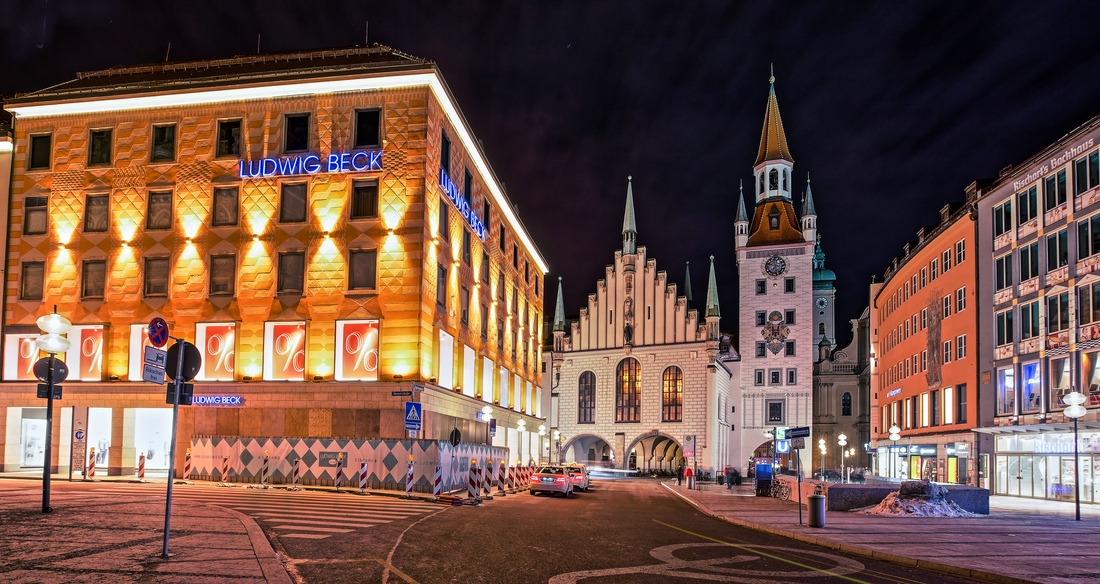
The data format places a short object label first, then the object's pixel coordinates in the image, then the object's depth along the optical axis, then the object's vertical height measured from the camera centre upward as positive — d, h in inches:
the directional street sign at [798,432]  947.6 -58.2
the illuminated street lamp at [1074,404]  985.9 -22.0
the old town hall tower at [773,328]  3383.4 +200.0
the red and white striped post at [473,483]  1079.0 -133.8
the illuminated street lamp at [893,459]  2207.4 -198.8
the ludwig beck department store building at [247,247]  1368.1 +199.8
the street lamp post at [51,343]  622.5 +16.2
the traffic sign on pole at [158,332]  491.8 +20.3
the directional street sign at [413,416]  1092.8 -53.8
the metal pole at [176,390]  427.5 -11.2
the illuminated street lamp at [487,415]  1620.3 -75.3
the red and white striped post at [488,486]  1174.8 -149.3
